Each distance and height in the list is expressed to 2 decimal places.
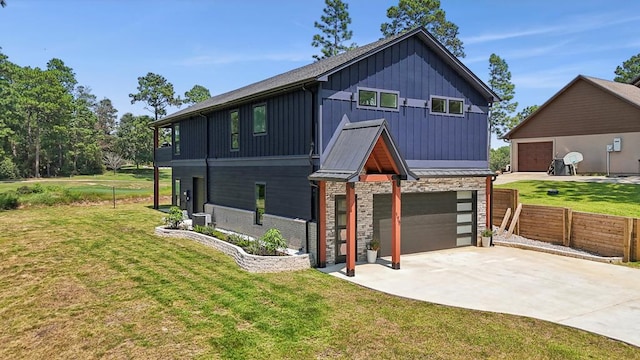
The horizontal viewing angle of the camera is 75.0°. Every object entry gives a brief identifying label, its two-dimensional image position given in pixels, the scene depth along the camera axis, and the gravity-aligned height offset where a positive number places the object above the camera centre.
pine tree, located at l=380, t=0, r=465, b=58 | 40.97 +14.93
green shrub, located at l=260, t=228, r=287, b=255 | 12.92 -2.30
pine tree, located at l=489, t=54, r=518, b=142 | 53.38 +10.68
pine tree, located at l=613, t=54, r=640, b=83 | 62.94 +14.97
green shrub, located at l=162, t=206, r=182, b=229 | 19.08 -2.36
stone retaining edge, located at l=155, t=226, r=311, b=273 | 12.31 -2.86
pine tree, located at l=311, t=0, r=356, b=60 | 45.72 +15.19
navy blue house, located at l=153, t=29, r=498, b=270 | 12.85 +0.50
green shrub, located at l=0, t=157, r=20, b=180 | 55.22 -0.18
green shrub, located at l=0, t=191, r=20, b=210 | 27.93 -2.33
